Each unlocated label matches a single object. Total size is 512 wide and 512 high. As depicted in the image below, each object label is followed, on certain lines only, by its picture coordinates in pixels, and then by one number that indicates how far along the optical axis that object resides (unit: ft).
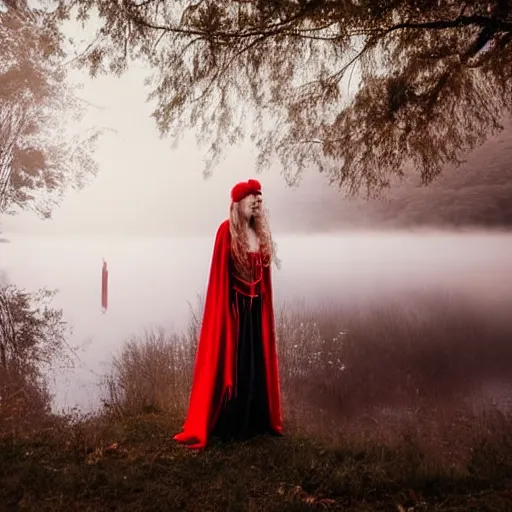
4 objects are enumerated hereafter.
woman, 8.42
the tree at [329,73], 10.36
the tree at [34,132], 23.04
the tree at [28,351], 12.41
